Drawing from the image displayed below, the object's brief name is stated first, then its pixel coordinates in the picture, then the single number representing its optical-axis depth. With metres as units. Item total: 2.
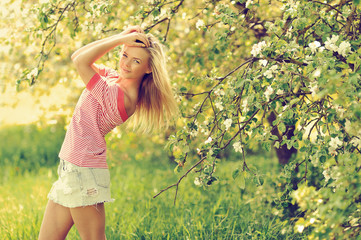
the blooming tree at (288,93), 4.66
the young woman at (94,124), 5.20
